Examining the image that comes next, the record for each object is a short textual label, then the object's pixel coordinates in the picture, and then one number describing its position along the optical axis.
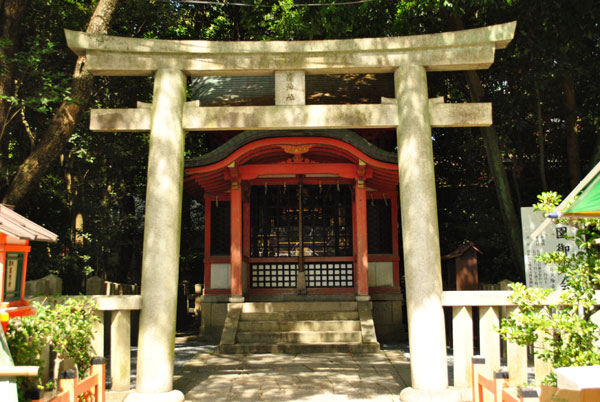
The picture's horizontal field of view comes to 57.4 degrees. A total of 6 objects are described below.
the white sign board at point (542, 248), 9.21
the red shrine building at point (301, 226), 11.67
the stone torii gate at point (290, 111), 6.36
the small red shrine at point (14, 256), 4.56
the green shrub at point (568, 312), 4.47
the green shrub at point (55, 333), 4.50
